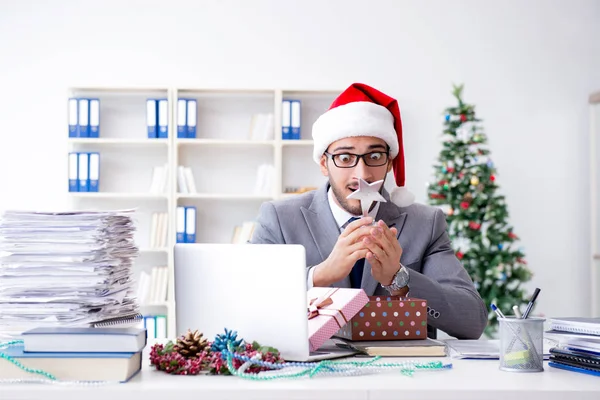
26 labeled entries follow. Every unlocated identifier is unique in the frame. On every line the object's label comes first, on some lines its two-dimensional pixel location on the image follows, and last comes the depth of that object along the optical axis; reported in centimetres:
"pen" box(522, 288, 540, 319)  139
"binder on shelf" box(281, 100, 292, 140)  511
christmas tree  484
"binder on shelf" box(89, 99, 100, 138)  507
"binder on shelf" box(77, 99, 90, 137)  506
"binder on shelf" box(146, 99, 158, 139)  504
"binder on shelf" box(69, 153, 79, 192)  505
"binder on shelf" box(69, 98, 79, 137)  507
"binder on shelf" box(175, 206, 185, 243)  503
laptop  136
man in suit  214
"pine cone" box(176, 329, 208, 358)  134
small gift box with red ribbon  142
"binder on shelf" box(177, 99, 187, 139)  505
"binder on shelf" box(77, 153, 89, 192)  505
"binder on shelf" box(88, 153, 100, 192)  505
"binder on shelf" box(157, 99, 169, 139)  506
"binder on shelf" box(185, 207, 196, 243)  502
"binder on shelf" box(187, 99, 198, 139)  505
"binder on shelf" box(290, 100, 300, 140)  510
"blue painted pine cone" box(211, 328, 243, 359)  132
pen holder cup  134
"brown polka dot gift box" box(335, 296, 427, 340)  156
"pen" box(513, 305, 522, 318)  140
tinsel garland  123
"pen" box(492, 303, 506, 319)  138
